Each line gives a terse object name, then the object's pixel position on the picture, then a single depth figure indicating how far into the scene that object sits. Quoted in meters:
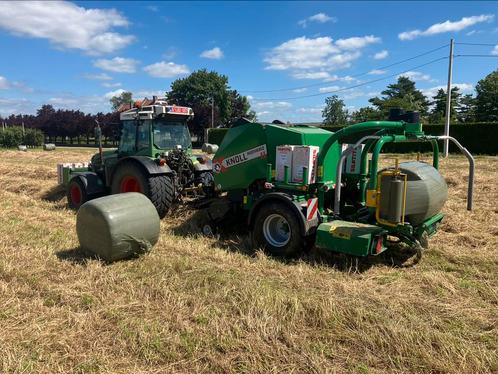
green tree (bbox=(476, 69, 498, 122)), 49.35
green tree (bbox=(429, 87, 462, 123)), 53.18
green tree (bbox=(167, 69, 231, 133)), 64.94
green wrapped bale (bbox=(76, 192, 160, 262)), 5.29
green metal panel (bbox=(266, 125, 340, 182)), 6.05
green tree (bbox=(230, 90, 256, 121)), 65.25
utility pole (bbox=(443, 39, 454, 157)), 21.64
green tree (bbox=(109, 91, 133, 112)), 111.09
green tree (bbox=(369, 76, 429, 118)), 52.03
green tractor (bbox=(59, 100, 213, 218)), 7.84
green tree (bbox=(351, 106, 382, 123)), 49.16
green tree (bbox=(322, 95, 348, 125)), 84.50
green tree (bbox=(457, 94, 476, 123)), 53.66
